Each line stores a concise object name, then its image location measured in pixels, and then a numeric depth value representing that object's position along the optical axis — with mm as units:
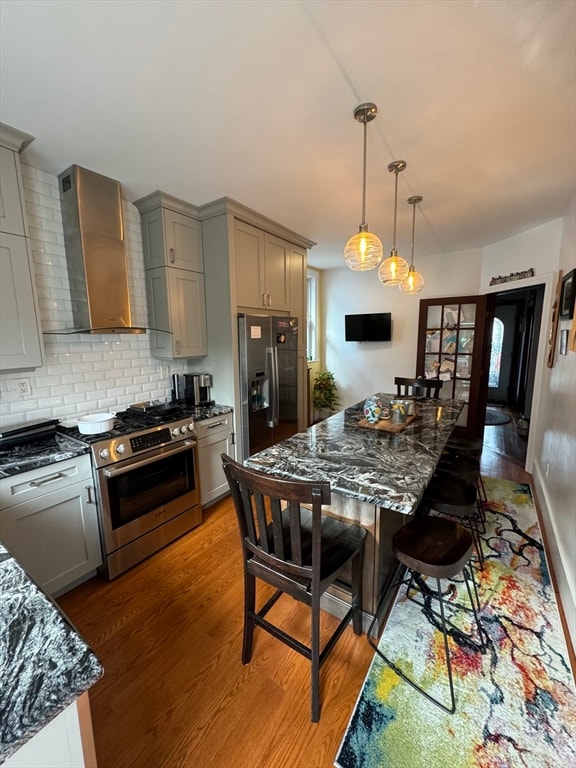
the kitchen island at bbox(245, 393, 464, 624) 1384
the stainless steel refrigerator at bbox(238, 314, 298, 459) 2941
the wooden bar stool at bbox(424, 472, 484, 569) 1804
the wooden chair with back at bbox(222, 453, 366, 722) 1145
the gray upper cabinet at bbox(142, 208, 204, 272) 2674
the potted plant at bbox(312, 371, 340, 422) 5523
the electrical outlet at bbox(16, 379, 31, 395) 2174
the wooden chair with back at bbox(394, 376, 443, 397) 3404
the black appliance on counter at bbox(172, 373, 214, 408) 2963
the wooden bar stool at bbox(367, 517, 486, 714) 1348
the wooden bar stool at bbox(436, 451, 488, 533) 2102
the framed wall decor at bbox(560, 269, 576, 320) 2486
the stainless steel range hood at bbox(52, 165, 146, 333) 2230
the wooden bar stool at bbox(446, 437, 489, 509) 2500
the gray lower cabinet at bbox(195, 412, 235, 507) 2717
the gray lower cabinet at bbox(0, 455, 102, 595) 1703
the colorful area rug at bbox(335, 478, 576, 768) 1209
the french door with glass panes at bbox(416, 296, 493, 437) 4176
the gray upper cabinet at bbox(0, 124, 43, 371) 1839
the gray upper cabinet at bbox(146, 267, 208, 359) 2734
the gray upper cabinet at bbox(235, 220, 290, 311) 2936
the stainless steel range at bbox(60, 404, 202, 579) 2029
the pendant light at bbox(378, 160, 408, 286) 2357
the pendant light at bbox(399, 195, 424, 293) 2775
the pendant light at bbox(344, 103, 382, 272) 1843
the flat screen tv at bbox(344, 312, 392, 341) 5098
